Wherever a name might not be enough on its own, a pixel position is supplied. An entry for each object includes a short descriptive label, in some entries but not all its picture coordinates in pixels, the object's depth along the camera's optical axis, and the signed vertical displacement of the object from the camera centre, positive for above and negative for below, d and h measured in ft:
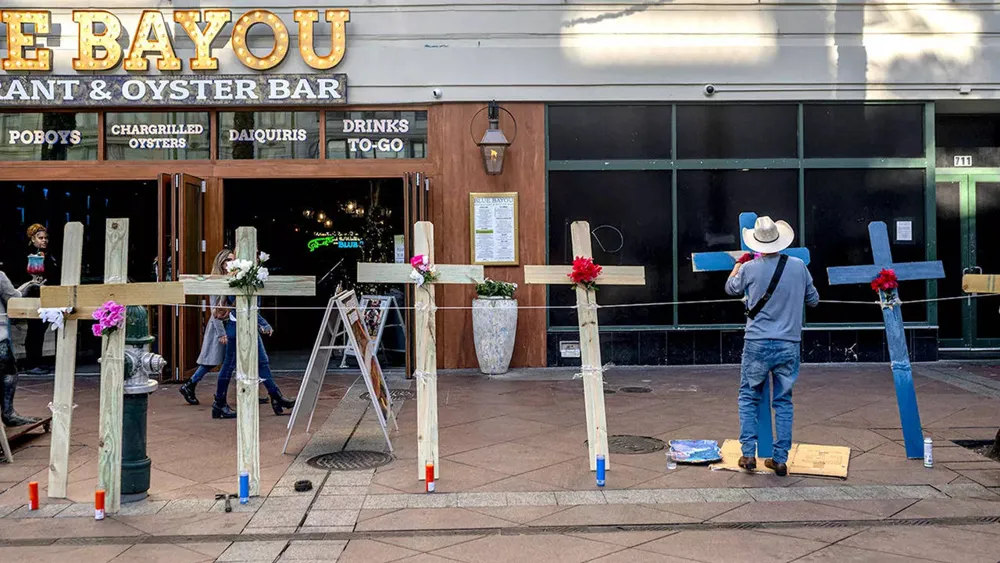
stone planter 37.47 -2.38
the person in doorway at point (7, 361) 24.95 -2.35
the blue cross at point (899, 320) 22.79 -1.26
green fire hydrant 19.93 -2.85
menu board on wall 39.60 +2.06
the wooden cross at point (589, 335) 21.16 -1.46
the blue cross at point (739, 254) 22.62 +0.14
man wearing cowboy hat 21.44 -1.30
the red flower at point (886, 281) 22.93 -0.23
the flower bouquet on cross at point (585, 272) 21.08 +0.06
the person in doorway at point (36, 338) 39.11 -2.69
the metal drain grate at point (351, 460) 22.99 -4.89
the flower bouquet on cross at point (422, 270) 21.04 +0.13
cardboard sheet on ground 21.62 -4.75
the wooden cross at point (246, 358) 19.98 -1.83
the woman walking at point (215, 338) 30.30 -2.12
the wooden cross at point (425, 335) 21.17 -1.42
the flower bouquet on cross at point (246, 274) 19.84 +0.06
